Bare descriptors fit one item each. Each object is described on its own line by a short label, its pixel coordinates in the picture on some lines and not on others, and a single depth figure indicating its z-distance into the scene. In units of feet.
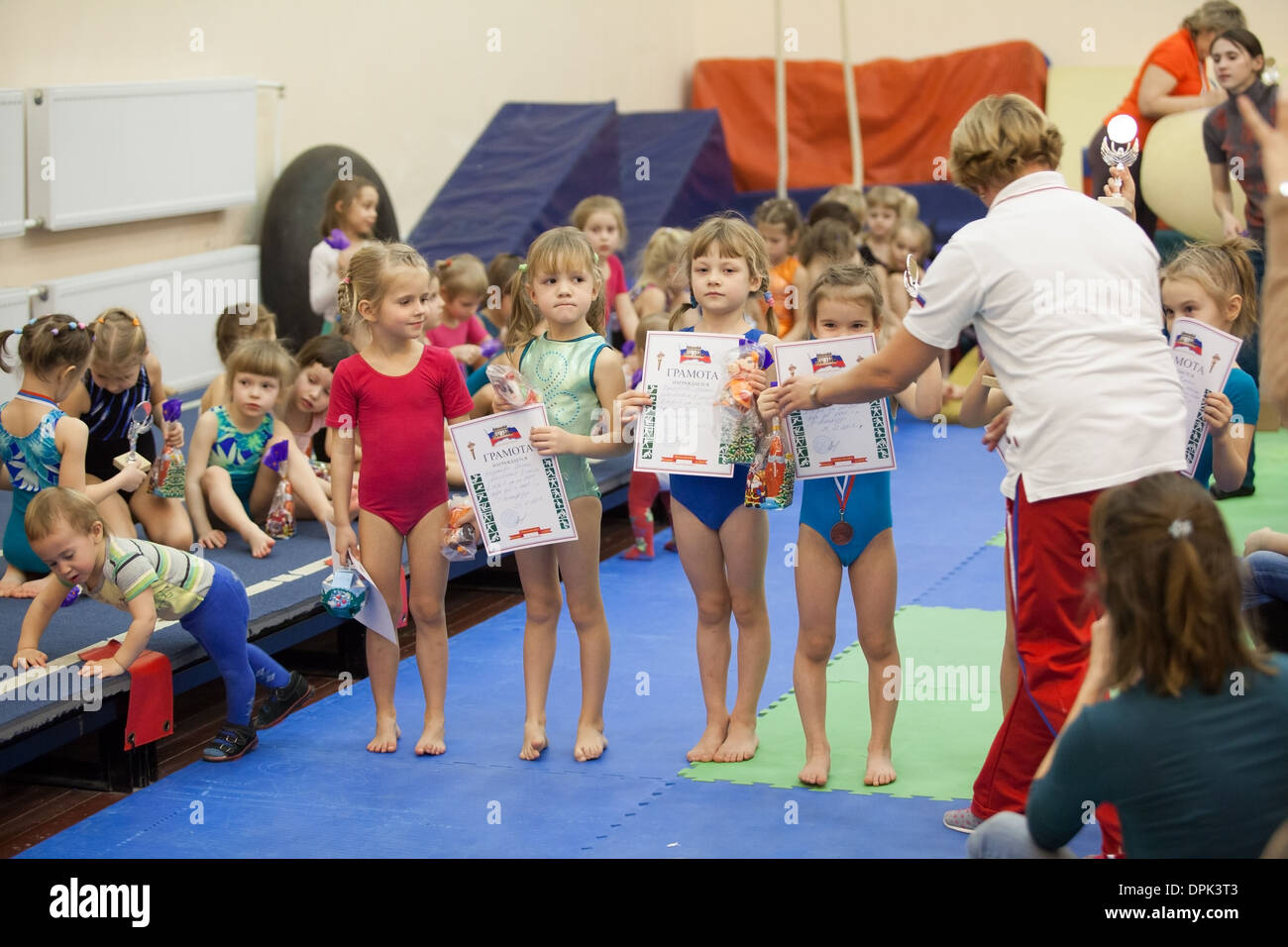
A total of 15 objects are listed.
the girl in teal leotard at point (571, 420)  13.37
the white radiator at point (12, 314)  21.06
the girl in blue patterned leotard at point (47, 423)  15.06
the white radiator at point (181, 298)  23.71
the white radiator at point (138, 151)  22.47
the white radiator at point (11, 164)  21.65
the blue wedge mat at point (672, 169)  35.22
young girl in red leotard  13.51
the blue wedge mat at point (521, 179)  30.27
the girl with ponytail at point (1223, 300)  13.06
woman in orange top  28.78
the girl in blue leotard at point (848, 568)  12.75
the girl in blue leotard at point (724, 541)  13.07
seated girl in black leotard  16.42
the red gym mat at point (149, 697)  13.28
